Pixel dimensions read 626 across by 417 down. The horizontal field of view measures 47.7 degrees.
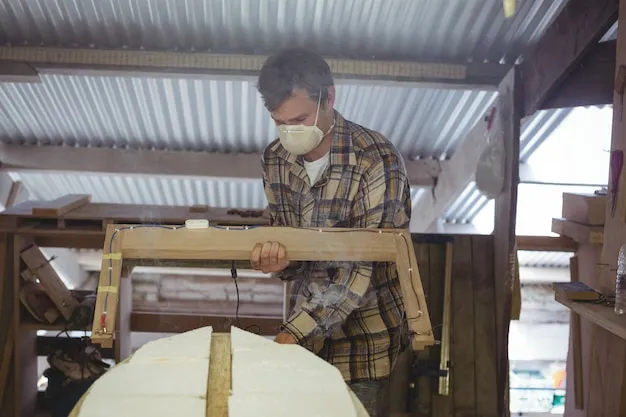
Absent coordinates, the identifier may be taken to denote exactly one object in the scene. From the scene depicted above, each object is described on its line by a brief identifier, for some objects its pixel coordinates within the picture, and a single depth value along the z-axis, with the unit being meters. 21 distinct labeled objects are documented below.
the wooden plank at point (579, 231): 2.97
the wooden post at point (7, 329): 3.02
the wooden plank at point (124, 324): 2.54
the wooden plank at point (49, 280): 3.03
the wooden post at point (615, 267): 2.18
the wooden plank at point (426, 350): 3.17
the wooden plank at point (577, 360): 3.02
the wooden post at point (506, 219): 2.95
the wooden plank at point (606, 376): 2.19
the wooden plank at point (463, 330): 3.20
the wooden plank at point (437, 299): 3.19
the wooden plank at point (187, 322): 2.01
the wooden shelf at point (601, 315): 1.86
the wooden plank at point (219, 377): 1.30
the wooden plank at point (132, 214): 2.82
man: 1.75
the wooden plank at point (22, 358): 3.01
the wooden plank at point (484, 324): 3.19
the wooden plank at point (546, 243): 3.28
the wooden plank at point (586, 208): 2.90
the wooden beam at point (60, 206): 2.88
